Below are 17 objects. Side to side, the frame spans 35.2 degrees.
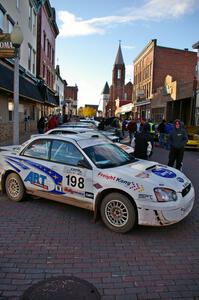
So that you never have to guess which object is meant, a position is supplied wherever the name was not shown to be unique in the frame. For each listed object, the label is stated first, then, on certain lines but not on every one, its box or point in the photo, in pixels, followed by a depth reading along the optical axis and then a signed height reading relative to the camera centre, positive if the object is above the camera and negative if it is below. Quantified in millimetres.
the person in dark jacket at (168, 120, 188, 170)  9766 -778
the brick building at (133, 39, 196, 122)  50000 +7697
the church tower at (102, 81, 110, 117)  155838 +10079
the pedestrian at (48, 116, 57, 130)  19844 -674
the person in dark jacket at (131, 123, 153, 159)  9008 -836
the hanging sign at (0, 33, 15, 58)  9805 +1990
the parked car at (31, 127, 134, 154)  11174 -692
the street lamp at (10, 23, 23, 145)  9453 +1188
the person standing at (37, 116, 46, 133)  21286 -817
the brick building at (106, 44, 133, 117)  108625 +10354
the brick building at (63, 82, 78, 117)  138875 +9246
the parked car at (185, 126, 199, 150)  19297 -1515
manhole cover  3359 -1962
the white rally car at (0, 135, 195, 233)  5051 -1205
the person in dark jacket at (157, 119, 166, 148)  20812 -1110
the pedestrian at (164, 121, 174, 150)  19762 -1009
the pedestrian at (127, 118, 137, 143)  20359 -807
